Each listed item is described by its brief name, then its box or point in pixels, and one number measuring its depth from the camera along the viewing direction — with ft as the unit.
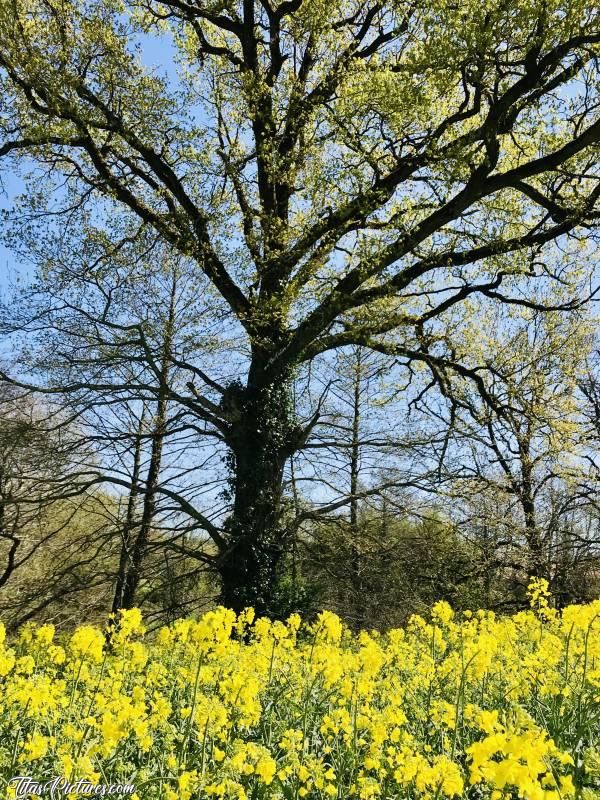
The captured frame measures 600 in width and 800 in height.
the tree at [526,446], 40.37
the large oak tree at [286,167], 31.48
